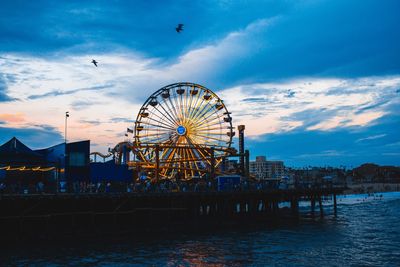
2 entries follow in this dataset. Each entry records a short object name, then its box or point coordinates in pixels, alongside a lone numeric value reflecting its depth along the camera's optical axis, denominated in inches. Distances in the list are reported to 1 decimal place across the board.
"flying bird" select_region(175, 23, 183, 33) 1427.3
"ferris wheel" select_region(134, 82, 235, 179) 2554.1
